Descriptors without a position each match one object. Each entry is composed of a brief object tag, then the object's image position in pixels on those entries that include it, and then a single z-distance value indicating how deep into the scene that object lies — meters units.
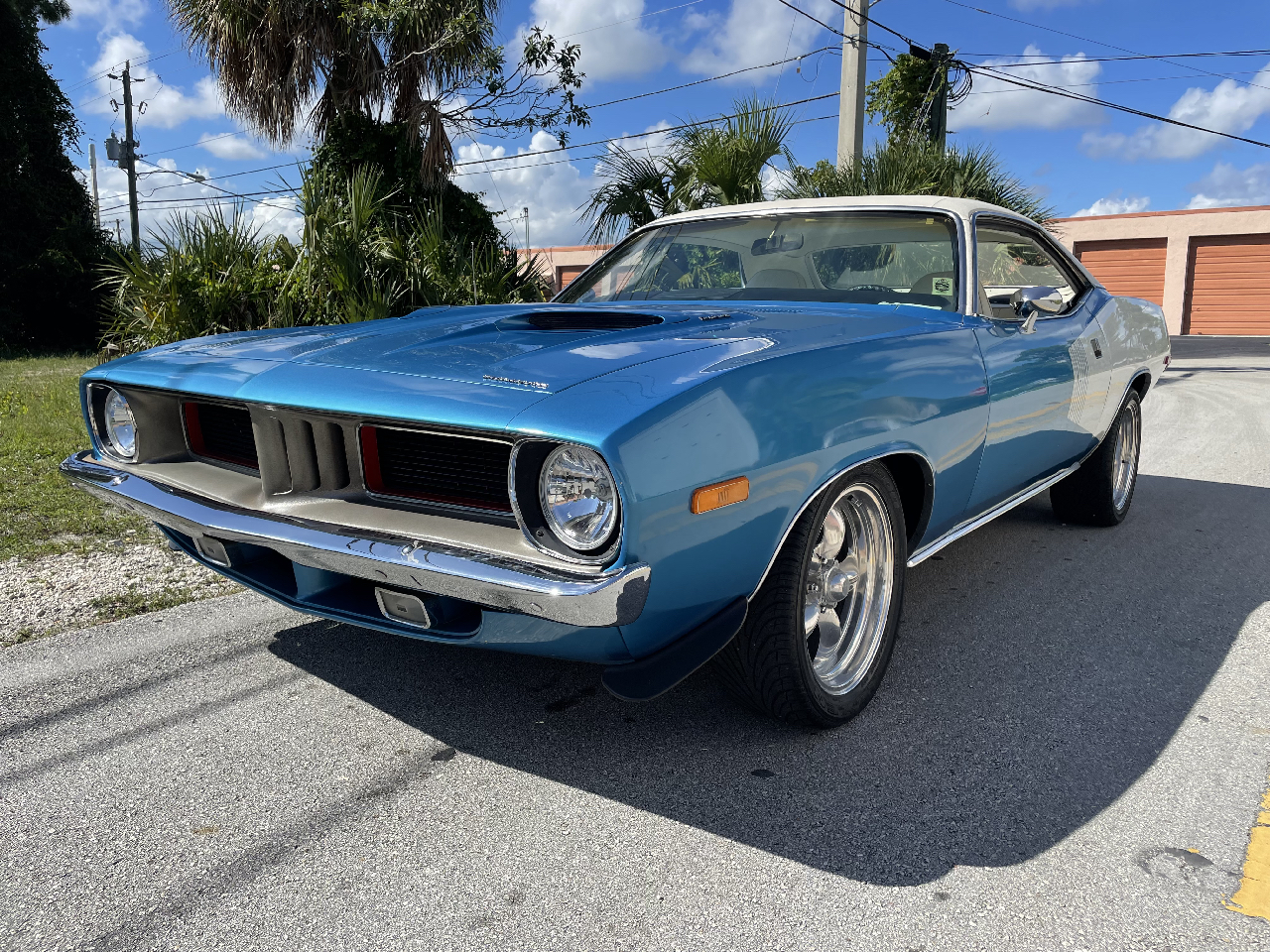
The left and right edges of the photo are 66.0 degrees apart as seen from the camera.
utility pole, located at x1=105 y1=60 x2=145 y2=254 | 29.08
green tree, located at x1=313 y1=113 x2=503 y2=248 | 10.46
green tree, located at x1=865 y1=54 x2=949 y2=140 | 15.93
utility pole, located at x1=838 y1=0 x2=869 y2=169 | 10.91
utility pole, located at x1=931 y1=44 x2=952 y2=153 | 15.73
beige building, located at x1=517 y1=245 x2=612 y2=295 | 33.09
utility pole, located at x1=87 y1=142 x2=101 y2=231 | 44.14
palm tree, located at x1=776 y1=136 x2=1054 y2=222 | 10.54
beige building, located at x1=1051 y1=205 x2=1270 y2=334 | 25.38
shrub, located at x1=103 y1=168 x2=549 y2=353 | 8.03
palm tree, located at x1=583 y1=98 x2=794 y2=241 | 9.53
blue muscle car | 1.96
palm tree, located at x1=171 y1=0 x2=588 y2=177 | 9.73
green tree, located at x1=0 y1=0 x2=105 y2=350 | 18.38
